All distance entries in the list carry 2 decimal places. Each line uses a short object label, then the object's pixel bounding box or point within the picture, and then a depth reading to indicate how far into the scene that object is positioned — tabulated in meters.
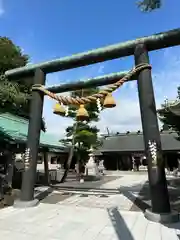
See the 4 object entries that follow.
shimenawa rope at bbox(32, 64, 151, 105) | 6.79
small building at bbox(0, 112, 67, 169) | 9.24
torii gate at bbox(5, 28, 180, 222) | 5.84
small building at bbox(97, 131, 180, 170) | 30.78
